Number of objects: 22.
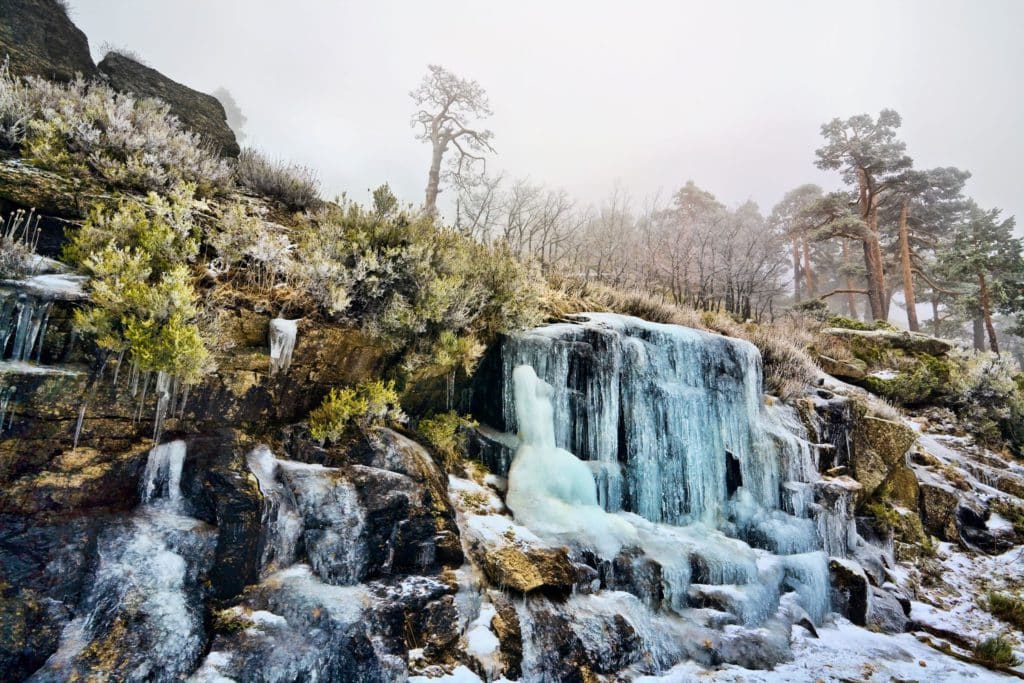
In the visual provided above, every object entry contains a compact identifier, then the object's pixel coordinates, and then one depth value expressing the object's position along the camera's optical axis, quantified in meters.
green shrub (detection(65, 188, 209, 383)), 3.88
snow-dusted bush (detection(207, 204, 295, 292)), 5.21
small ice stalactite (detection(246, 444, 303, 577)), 4.07
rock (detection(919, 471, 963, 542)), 8.77
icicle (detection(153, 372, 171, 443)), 4.05
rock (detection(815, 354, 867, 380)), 12.53
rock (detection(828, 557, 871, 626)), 6.43
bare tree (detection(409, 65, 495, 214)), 18.80
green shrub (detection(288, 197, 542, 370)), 5.41
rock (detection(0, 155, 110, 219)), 4.71
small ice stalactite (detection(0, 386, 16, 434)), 3.51
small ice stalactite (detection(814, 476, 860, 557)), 7.43
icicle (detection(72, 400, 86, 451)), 3.76
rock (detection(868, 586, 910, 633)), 6.41
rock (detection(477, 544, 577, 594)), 4.76
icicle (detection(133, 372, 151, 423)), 4.05
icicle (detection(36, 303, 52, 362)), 3.87
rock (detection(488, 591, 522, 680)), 4.15
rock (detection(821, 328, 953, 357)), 13.71
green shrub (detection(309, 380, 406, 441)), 5.03
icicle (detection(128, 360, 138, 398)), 4.07
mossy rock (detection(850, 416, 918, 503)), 8.68
